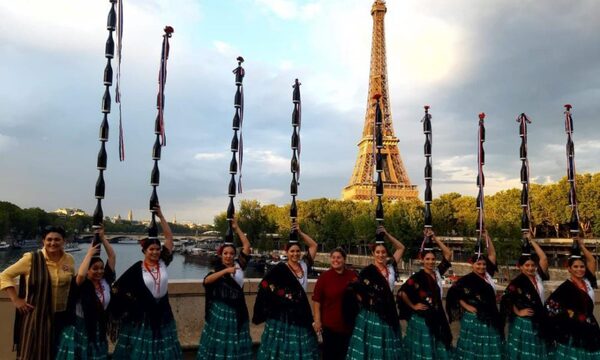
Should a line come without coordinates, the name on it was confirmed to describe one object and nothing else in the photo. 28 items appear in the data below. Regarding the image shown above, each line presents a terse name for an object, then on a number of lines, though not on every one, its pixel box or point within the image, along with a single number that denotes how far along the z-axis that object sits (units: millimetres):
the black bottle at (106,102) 6289
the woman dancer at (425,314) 6426
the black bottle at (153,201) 6238
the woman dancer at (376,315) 6160
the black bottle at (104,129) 6180
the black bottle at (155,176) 6413
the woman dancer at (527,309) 6742
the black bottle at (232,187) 7074
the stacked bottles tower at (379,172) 7270
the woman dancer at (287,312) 6148
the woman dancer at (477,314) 6750
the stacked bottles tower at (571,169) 7891
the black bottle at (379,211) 7291
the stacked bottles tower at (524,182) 7371
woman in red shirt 6504
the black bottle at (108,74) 6418
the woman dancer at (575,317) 6492
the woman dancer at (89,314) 5270
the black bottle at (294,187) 7484
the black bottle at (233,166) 7164
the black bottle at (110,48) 6523
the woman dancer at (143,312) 5633
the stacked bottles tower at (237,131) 7108
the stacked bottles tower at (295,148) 7367
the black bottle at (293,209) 7199
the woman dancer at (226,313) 5934
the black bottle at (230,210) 6816
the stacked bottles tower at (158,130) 6209
